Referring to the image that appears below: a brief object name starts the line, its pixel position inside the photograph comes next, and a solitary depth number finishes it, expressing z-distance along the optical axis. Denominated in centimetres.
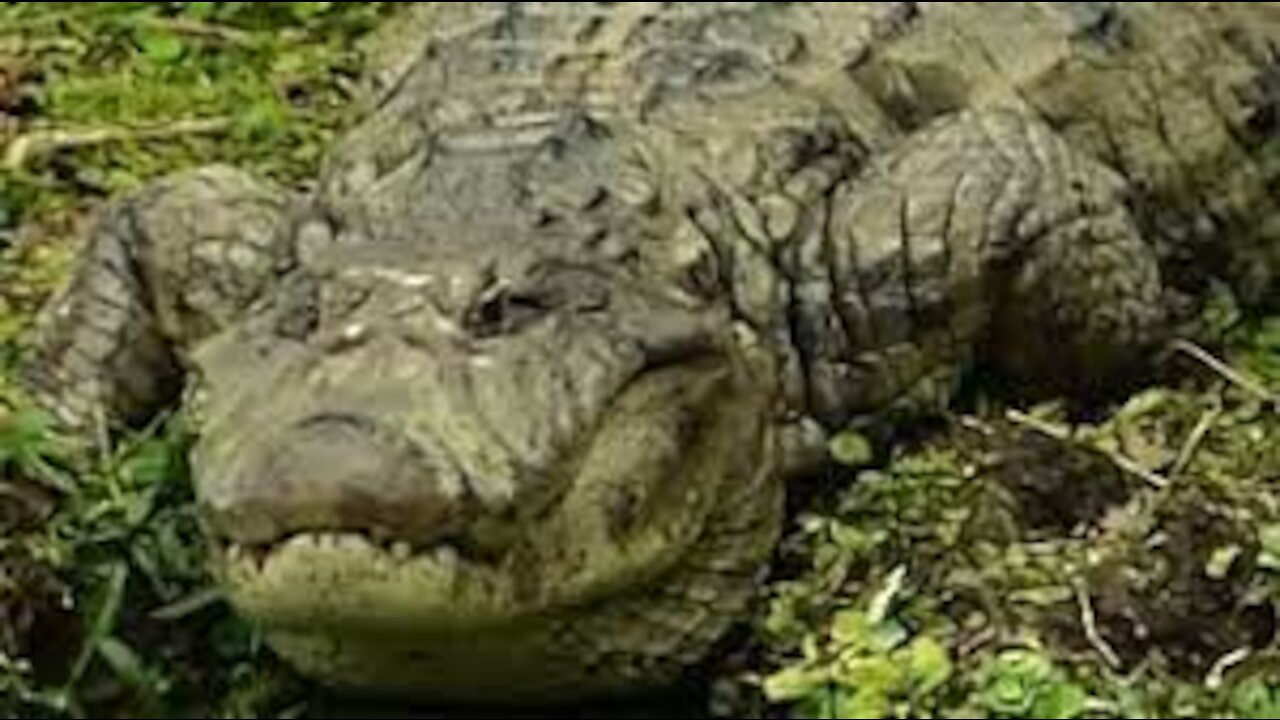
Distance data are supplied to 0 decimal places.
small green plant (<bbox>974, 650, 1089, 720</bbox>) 695
